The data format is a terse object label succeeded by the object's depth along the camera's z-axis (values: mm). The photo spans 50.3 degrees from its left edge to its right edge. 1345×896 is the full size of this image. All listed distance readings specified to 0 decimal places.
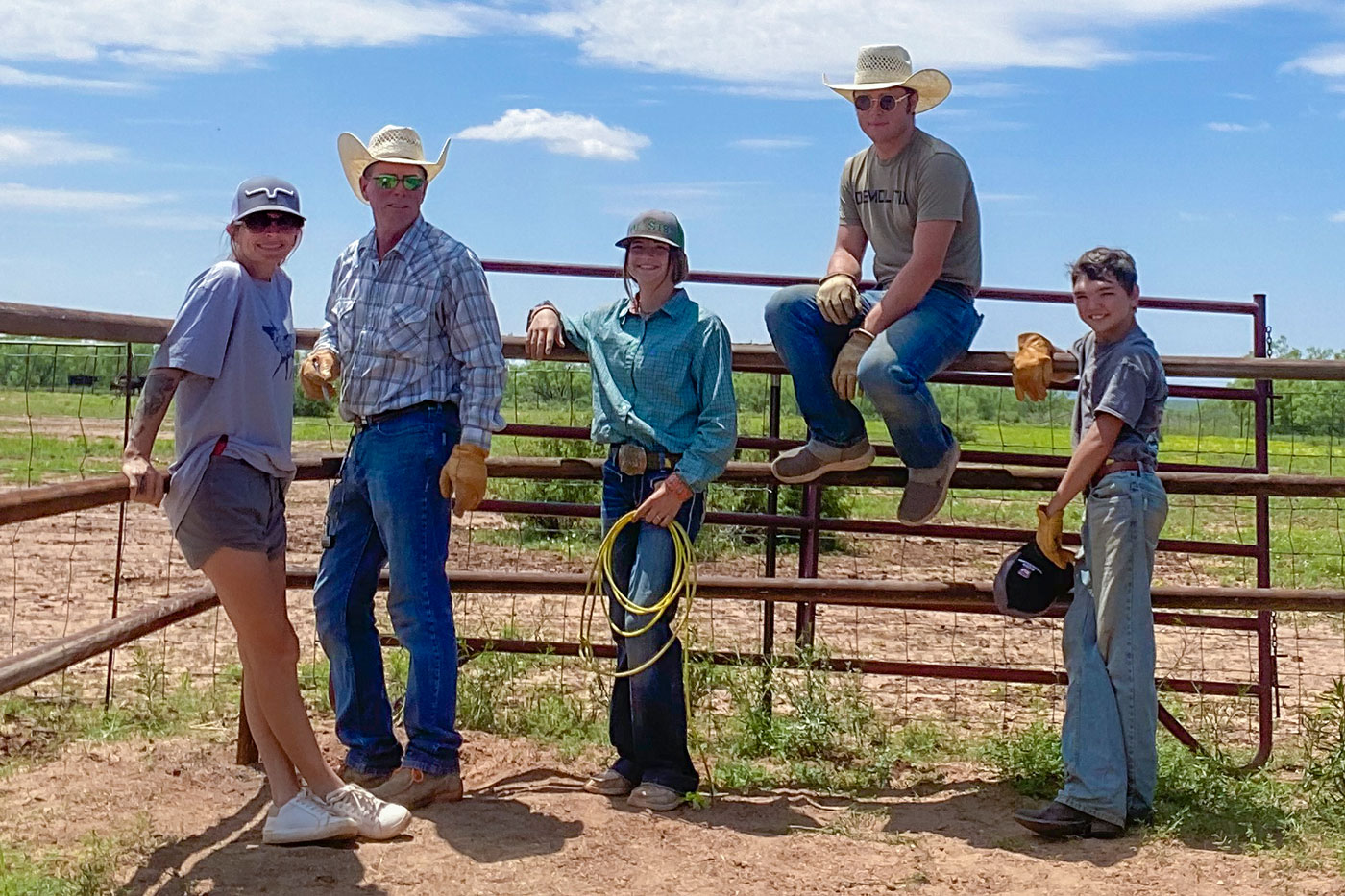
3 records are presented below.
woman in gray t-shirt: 3955
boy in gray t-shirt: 4746
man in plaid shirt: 4754
